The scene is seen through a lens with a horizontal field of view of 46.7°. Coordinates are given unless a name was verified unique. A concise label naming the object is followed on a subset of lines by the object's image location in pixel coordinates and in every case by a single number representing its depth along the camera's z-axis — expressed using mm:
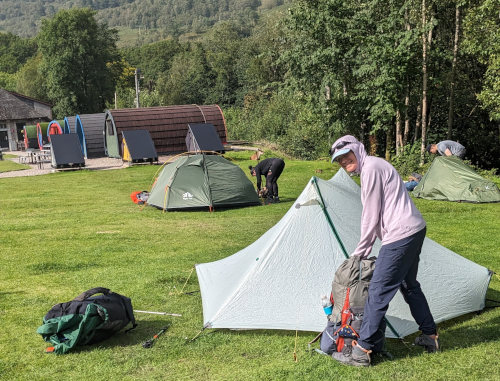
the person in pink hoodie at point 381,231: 5012
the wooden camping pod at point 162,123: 32406
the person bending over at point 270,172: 15828
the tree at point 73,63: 64688
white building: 49375
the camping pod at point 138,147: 29172
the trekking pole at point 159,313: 6922
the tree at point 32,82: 74688
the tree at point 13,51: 111750
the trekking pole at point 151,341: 6039
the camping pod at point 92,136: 34781
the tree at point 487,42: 19875
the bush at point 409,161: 20922
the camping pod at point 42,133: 39125
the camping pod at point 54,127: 36881
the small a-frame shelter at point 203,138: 30484
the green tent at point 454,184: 15383
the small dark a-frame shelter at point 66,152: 28547
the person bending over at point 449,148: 16625
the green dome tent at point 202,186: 15594
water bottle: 5602
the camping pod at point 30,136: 43747
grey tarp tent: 6094
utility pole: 41969
